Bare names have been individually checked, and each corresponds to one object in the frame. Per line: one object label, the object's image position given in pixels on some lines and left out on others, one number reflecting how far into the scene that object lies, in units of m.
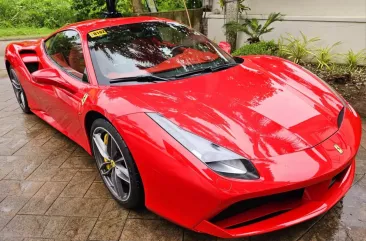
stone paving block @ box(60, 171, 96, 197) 2.55
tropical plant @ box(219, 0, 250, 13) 6.24
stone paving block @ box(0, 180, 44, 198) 2.60
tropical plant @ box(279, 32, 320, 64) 5.45
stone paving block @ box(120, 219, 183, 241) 2.04
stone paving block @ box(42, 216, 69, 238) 2.12
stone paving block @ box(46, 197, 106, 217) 2.31
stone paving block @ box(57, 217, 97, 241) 2.08
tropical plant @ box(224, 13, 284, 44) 5.74
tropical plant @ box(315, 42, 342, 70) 5.26
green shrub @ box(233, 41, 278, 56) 5.52
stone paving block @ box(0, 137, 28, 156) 3.31
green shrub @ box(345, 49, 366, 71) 5.18
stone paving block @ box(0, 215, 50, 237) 2.14
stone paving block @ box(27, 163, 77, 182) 2.78
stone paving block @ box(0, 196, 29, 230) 2.30
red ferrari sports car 1.70
